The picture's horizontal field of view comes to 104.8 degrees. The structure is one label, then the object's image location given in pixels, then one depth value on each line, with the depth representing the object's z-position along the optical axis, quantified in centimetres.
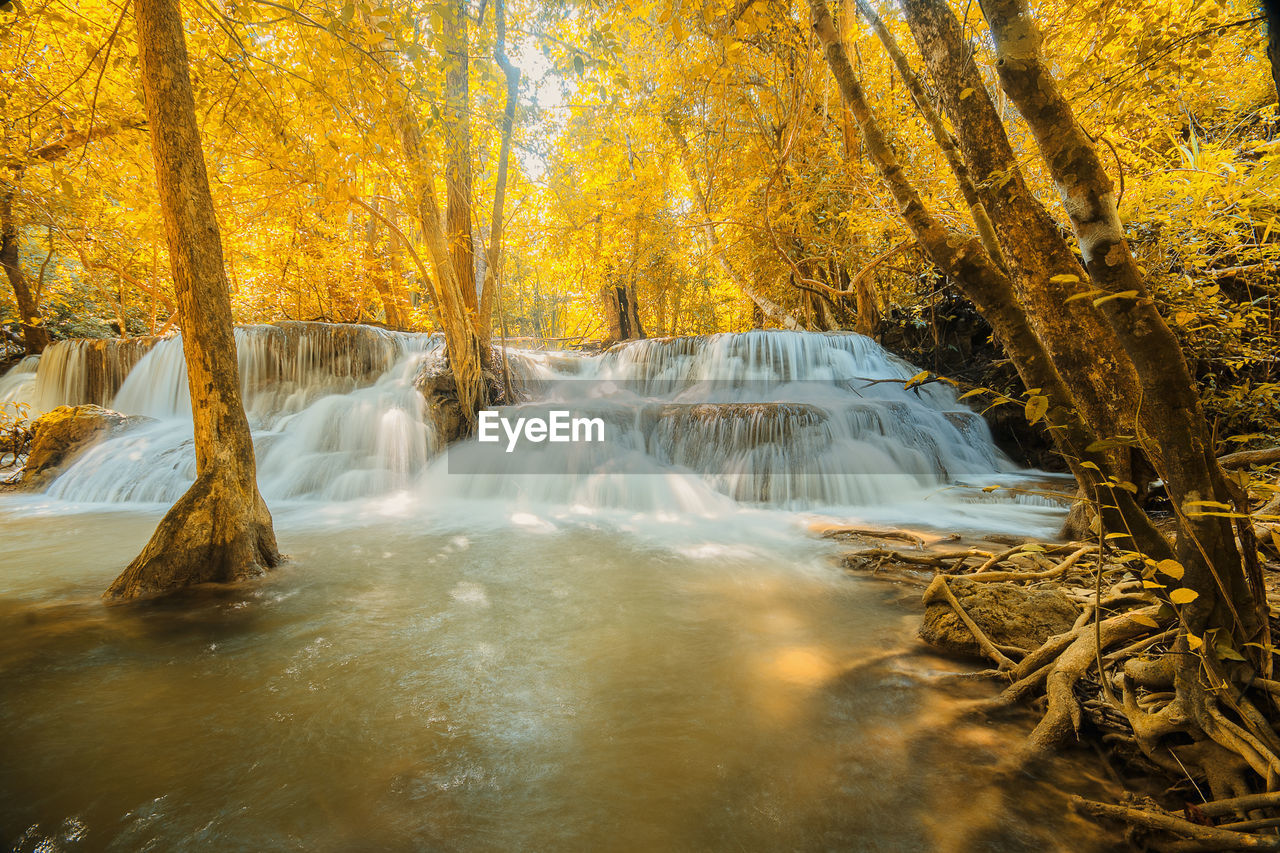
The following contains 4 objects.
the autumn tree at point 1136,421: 153
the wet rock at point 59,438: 798
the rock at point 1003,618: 257
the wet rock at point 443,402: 909
